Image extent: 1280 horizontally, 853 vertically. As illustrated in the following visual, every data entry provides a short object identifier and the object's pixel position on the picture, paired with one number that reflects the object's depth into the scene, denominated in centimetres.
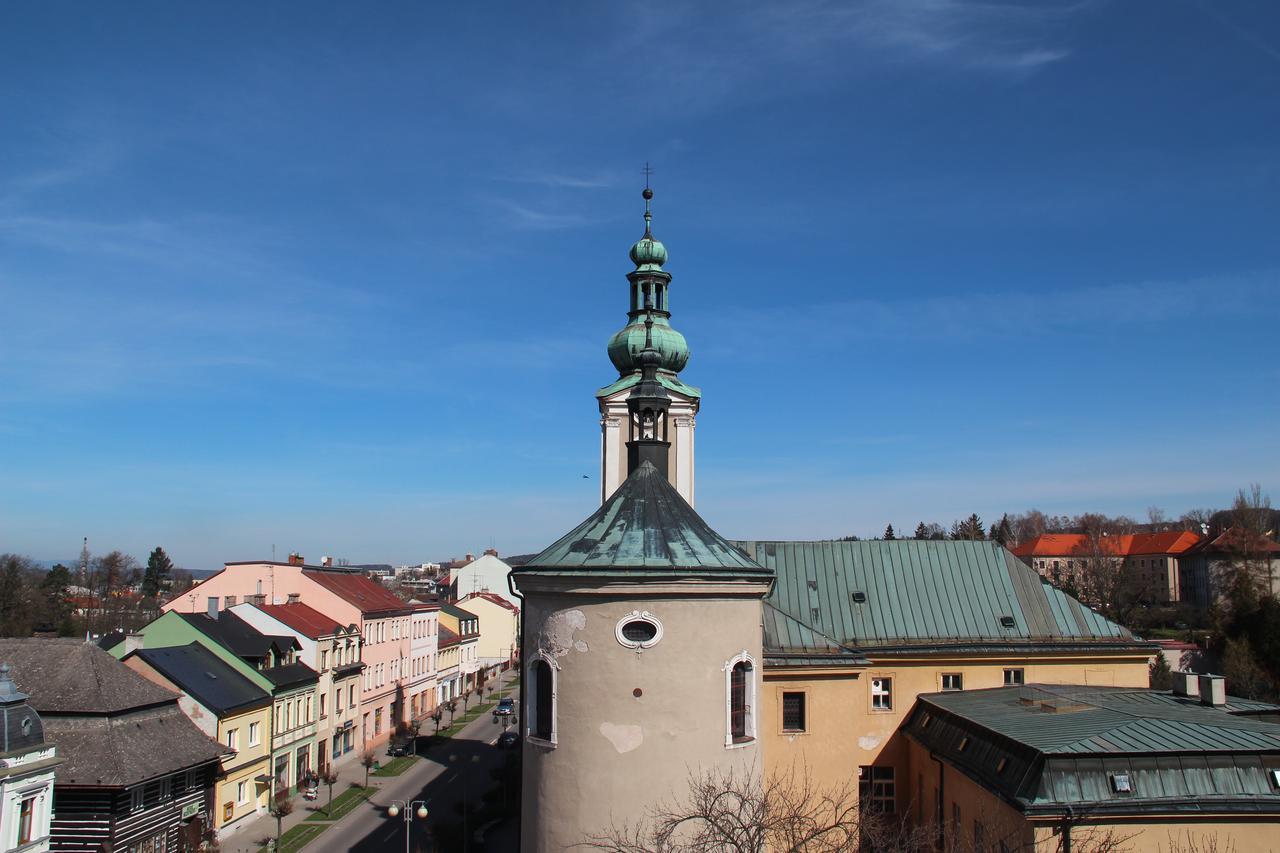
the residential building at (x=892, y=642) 2998
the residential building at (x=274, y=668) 4144
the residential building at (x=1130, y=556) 10258
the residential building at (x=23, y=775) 2614
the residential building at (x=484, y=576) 11144
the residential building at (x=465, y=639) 7819
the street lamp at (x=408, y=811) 3118
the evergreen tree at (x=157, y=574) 13850
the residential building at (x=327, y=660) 4744
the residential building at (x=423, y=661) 6581
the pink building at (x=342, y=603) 5472
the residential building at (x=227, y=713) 3731
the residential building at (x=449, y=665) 7306
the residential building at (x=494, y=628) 9188
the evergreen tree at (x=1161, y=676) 5367
